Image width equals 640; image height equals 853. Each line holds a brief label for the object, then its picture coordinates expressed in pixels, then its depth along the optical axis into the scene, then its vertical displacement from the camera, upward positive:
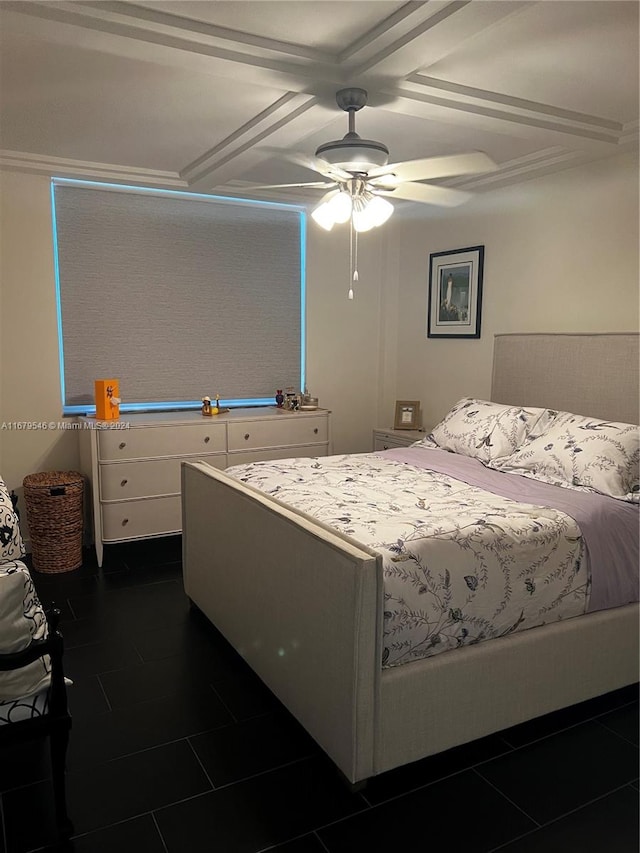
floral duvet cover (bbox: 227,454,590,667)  2.06 -0.71
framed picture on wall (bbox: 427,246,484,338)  4.41 +0.40
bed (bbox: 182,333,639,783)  1.98 -1.06
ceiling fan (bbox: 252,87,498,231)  2.43 +0.70
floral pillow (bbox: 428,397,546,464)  3.46 -0.44
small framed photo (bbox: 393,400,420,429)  4.95 -0.50
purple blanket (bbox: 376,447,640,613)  2.47 -0.71
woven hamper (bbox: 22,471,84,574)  3.82 -1.04
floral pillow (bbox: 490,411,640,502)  2.83 -0.49
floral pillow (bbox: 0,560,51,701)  1.67 -0.76
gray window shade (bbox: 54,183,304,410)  4.18 +0.37
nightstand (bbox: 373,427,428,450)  4.60 -0.64
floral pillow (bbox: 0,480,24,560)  2.68 -0.79
